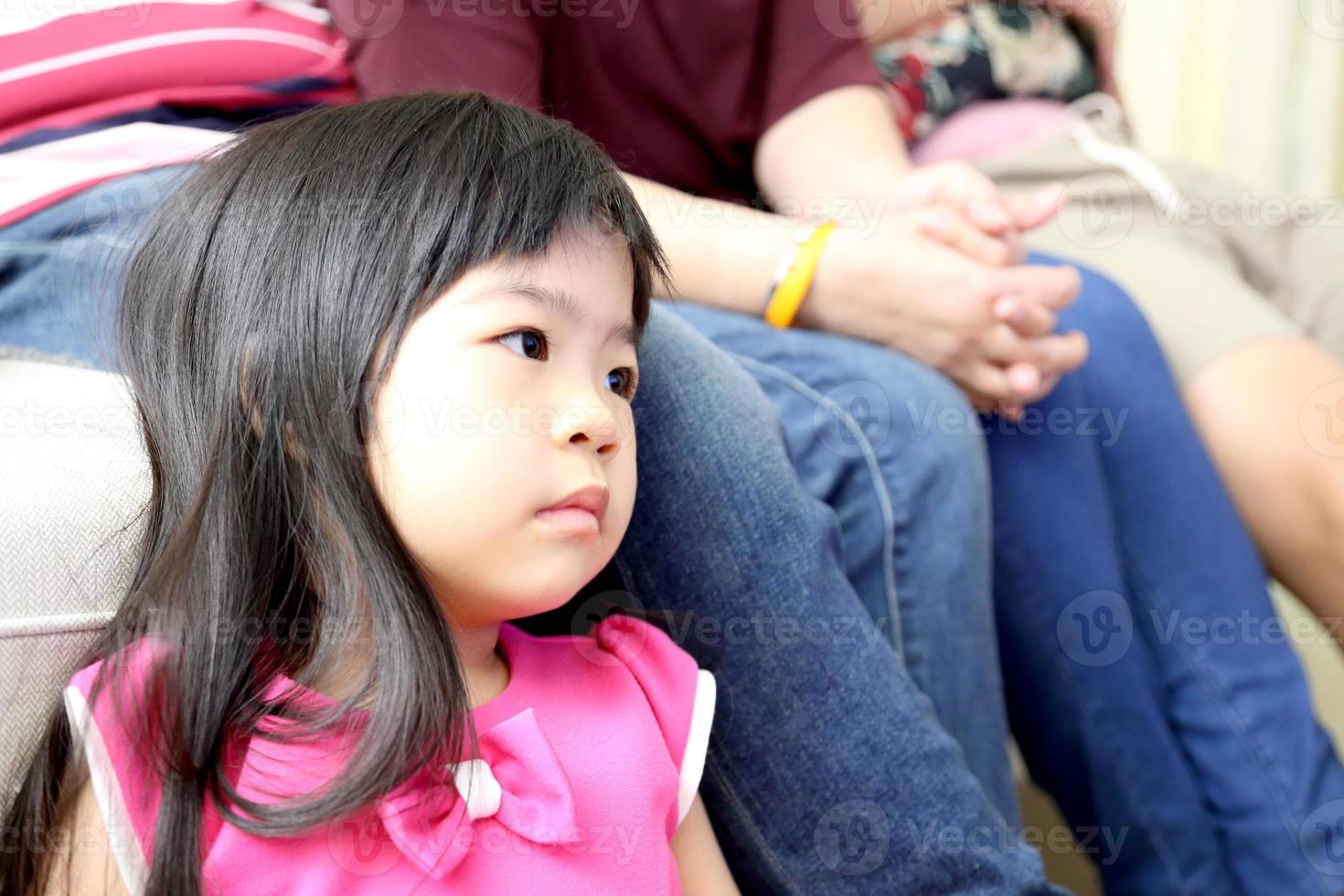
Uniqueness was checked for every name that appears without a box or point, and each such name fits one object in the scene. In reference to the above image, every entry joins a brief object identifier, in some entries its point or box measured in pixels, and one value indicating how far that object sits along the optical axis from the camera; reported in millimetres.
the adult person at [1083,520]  1504
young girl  1230
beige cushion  1242
